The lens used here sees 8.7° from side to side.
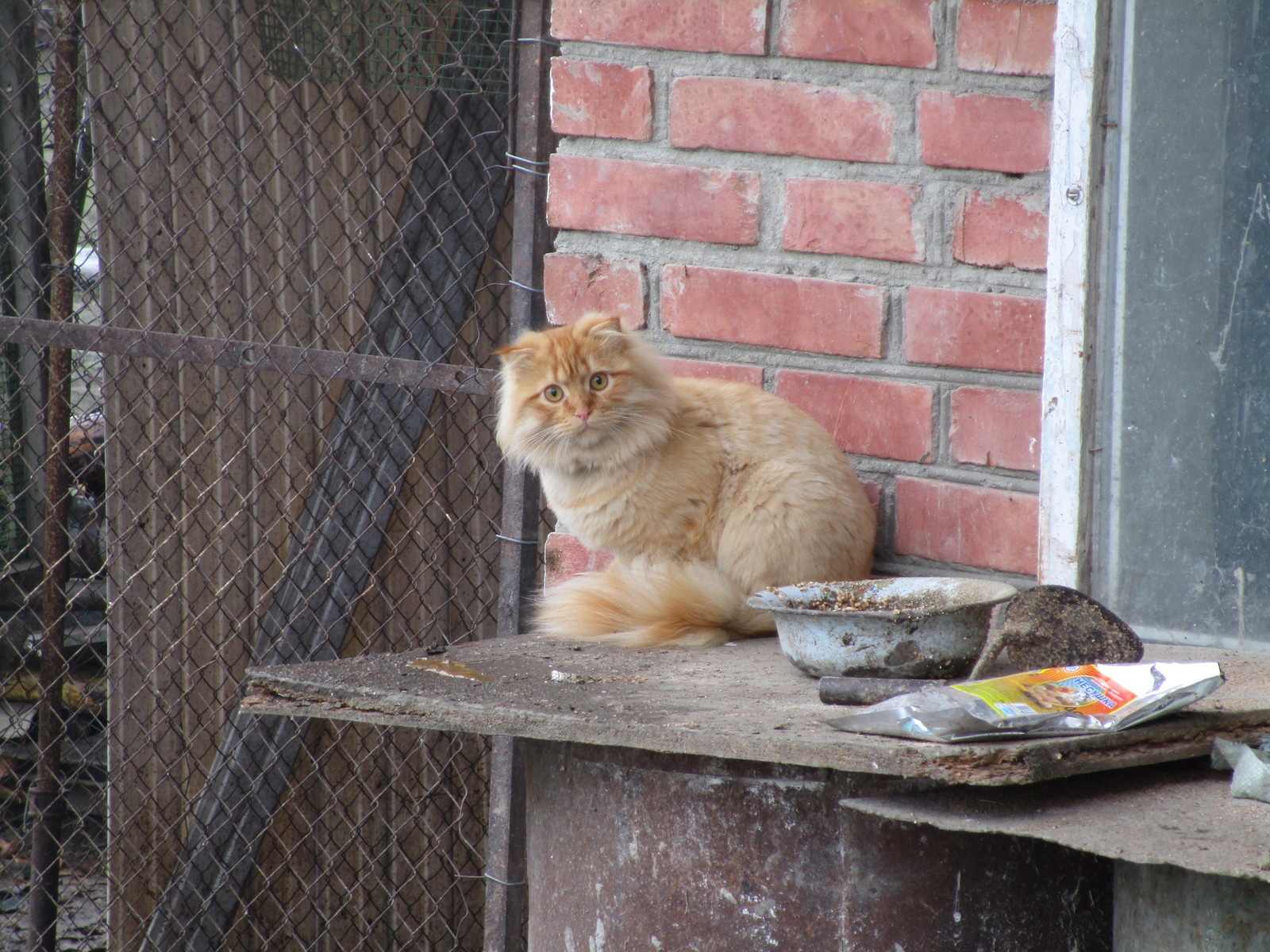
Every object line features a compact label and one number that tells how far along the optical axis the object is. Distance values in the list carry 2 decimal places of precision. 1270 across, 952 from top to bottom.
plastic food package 8.16
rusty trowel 8.33
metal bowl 8.33
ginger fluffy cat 8.61
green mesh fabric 9.50
